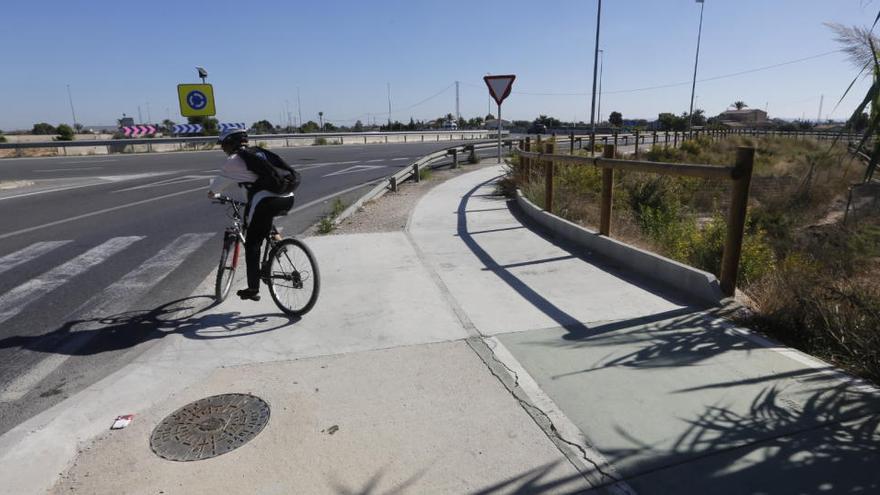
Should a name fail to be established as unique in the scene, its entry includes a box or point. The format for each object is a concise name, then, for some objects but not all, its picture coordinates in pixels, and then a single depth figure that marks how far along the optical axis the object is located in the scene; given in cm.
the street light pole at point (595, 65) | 3176
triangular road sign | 1883
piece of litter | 320
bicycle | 488
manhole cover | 298
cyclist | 467
